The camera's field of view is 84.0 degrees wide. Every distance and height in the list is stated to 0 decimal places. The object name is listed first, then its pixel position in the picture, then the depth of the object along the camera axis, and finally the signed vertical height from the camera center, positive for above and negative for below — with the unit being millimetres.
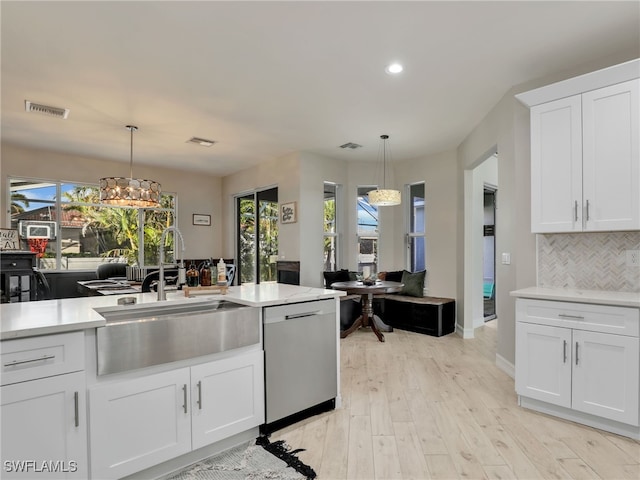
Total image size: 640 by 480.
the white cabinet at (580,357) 2227 -795
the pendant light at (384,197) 4891 +607
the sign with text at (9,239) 4823 +46
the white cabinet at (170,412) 1676 -907
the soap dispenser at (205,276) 2658 -259
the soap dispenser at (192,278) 2648 -272
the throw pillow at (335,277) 5797 -587
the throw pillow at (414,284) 5660 -698
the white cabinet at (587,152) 2439 +649
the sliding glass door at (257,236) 6566 +113
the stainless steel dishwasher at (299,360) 2312 -822
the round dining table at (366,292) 4570 -667
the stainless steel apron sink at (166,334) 1708 -493
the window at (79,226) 5590 +279
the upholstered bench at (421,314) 5012 -1079
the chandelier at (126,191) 4363 +629
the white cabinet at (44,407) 1453 -709
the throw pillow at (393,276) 6012 -597
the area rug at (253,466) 1888 -1249
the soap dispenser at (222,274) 2654 -247
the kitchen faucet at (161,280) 2250 -248
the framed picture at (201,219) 7348 +468
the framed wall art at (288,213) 5727 +468
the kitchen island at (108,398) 1497 -777
